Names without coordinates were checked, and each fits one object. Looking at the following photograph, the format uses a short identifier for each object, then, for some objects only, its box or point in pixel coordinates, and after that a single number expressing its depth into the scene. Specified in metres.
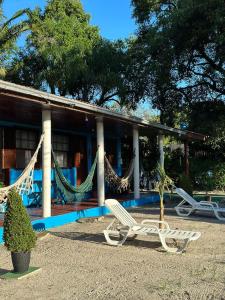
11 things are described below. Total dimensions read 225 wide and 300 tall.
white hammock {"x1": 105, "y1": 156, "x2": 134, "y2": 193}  8.20
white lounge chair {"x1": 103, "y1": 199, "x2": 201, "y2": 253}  4.76
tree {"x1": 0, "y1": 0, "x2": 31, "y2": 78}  13.62
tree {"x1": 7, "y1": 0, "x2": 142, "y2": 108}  14.79
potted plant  3.79
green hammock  6.61
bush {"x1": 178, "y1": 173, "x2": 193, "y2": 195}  10.05
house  6.01
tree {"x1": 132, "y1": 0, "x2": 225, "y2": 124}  11.05
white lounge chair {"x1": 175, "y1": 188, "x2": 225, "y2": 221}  7.44
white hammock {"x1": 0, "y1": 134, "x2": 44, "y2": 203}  5.63
